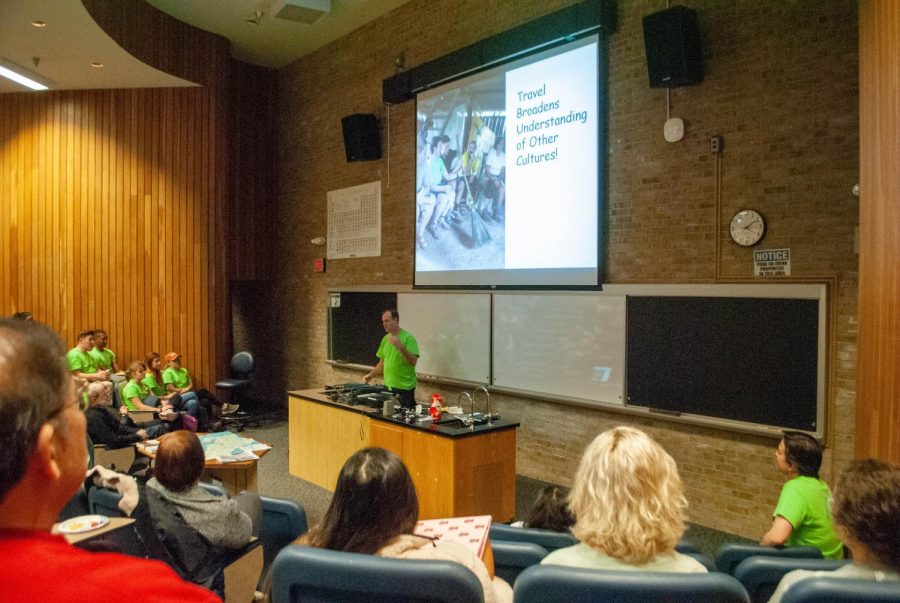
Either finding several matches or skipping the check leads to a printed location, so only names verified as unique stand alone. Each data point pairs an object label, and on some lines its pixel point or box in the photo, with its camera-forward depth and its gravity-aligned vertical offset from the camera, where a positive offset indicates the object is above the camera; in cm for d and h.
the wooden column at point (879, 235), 243 +21
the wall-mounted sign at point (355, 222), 791 +80
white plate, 245 -92
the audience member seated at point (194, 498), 257 -85
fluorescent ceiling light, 648 +216
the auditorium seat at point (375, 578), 133 -60
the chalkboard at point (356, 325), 777 -49
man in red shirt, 63 -22
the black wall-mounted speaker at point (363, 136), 776 +177
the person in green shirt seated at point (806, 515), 256 -90
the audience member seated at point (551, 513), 250 -88
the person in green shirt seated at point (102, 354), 764 -83
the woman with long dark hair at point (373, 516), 172 -62
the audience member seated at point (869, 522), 158 -58
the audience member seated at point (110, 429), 526 -120
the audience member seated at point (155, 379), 745 -109
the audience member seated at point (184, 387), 758 -123
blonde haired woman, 164 -58
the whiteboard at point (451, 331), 637 -47
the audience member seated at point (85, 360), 709 -85
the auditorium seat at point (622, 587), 132 -62
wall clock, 441 +41
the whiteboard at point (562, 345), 524 -50
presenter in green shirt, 607 -69
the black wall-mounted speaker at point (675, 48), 463 +171
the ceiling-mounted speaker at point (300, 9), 706 +302
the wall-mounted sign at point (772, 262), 429 +17
